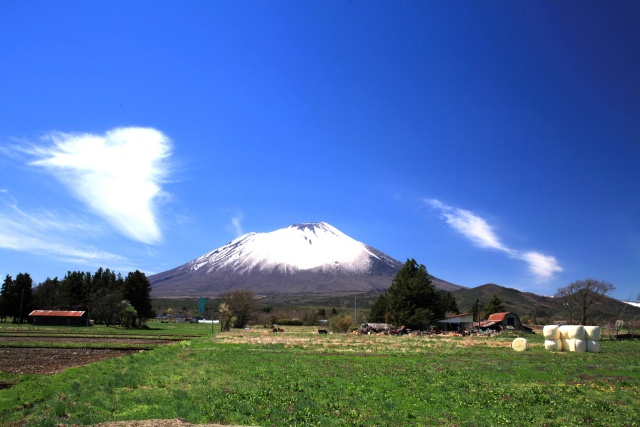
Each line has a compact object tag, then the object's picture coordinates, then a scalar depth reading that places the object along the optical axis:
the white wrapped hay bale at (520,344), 37.00
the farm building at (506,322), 78.09
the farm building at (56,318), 92.44
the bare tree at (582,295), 71.96
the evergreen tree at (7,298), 102.44
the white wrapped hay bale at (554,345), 37.10
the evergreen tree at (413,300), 79.62
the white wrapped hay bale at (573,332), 36.38
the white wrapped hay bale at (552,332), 37.43
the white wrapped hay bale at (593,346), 35.67
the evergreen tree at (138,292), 103.64
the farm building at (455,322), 86.94
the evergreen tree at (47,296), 110.88
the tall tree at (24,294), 103.75
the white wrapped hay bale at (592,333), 36.00
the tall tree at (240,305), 92.30
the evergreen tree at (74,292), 111.07
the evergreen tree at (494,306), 99.75
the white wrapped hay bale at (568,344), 36.15
